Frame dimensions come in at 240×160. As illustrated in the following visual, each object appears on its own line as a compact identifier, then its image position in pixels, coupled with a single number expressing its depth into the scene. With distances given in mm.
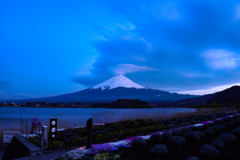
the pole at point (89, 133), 8150
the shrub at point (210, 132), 9753
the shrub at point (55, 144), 9641
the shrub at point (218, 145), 7156
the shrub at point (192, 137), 8500
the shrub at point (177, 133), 9438
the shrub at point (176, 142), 7700
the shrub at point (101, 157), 5770
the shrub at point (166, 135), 9117
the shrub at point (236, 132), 9209
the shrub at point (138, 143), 8039
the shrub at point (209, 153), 6375
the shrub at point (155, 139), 8735
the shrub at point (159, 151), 6762
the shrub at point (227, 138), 7973
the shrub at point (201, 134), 9062
